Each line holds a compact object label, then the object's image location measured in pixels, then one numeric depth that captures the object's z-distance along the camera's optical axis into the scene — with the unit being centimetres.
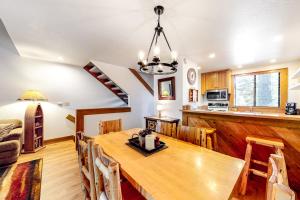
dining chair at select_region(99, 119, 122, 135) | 234
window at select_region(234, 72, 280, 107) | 364
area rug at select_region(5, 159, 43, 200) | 172
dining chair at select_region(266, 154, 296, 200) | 48
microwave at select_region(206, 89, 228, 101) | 422
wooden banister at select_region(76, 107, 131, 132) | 327
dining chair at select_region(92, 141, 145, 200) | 73
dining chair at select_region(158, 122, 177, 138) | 203
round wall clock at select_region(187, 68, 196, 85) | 342
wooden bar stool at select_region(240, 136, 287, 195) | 167
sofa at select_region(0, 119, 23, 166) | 240
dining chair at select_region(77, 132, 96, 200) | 134
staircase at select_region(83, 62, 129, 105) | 416
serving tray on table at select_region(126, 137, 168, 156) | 137
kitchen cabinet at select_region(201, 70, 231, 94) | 426
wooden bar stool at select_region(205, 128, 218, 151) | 229
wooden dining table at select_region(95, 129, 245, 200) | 81
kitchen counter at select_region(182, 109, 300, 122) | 175
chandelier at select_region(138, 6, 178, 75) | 151
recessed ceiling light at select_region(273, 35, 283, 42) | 211
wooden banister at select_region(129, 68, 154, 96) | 444
